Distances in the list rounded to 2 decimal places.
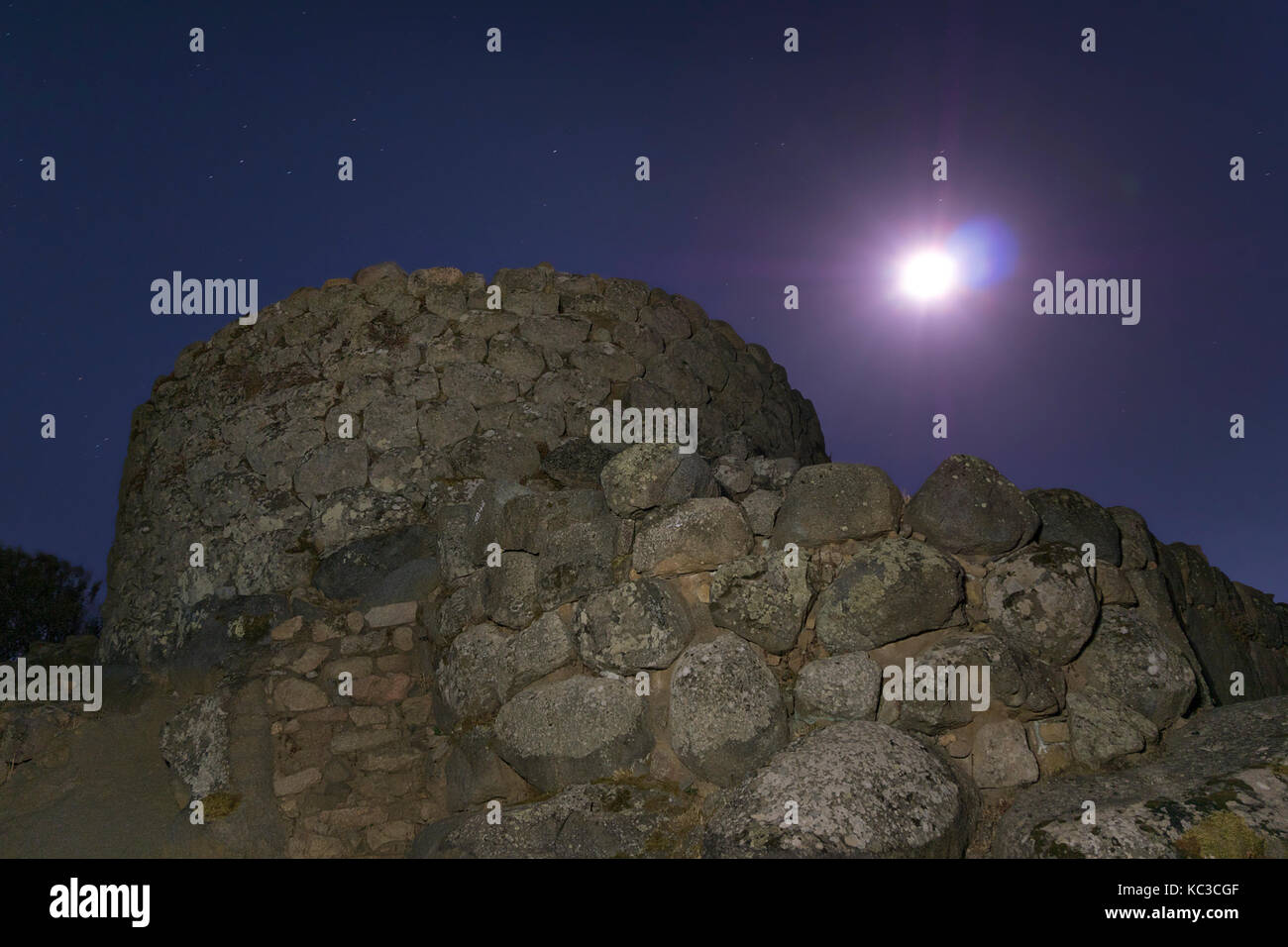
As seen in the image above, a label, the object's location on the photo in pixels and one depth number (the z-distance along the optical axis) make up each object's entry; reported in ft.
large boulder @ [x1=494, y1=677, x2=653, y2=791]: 12.67
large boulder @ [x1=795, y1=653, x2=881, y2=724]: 11.60
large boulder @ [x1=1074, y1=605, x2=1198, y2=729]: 11.64
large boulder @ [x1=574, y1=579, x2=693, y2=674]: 12.82
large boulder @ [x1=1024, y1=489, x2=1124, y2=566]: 12.78
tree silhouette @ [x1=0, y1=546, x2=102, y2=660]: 45.57
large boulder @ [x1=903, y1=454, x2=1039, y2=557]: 12.38
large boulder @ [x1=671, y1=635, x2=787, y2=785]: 11.77
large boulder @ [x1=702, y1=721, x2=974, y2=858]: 9.61
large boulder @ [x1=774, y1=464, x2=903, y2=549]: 12.76
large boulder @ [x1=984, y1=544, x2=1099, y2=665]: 11.73
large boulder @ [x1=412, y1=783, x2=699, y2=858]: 11.40
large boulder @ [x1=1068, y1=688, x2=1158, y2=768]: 11.19
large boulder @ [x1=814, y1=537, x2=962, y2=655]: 11.89
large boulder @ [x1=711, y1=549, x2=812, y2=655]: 12.35
